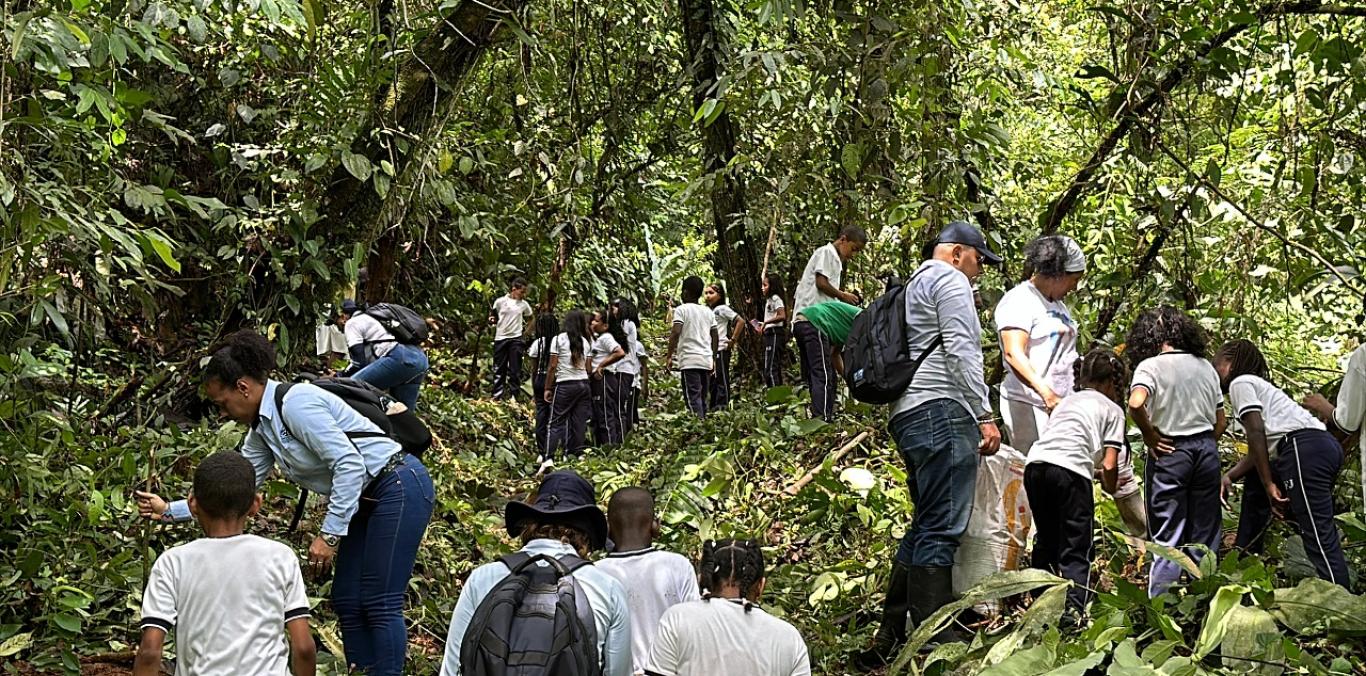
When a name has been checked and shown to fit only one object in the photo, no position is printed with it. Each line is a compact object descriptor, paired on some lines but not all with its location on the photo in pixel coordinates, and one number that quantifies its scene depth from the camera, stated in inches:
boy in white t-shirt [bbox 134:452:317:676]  154.1
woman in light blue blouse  192.4
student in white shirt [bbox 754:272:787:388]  561.0
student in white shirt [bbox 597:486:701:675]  175.9
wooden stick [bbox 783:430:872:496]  335.0
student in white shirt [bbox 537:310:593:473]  510.3
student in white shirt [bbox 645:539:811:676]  158.9
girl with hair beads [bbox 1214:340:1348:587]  252.8
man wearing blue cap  221.8
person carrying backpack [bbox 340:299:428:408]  324.5
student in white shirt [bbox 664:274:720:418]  572.4
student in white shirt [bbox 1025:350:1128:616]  226.4
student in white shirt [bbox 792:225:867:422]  401.4
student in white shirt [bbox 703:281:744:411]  609.6
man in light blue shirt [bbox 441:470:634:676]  151.5
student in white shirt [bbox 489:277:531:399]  629.0
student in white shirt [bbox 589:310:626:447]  542.3
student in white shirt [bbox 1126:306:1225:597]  242.8
